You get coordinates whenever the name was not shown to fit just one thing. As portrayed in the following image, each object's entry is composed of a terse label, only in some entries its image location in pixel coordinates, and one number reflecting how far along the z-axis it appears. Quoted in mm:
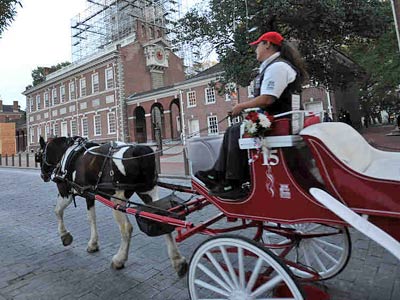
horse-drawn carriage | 1918
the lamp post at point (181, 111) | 30641
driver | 2316
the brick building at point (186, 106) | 24359
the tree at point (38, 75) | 57128
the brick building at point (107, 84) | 35906
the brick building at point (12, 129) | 30784
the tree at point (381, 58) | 13383
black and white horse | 3678
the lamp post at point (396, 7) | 7453
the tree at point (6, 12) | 5039
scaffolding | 40938
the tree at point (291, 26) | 10750
